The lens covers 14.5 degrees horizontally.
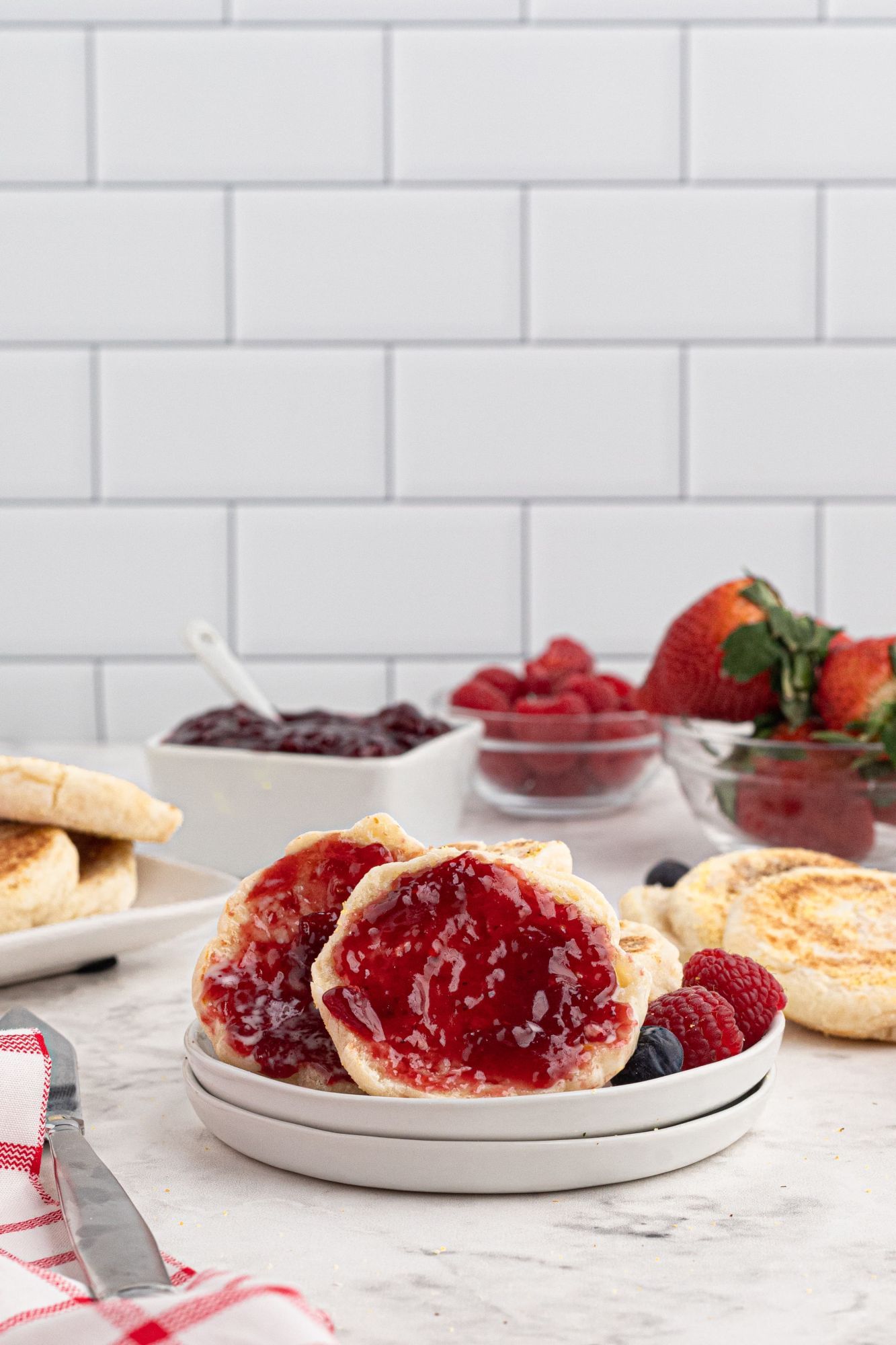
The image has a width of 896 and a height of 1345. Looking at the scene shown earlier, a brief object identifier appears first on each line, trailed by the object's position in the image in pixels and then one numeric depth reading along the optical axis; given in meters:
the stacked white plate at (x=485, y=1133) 0.87
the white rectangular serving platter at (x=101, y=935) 1.05
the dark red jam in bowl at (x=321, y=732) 1.18
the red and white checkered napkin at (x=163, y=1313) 0.64
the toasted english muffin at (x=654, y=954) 1.00
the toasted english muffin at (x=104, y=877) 1.07
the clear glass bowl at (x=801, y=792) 1.16
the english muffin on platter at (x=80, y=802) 1.07
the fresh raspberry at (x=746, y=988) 1.00
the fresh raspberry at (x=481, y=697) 1.27
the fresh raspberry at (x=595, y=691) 1.27
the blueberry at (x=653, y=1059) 0.92
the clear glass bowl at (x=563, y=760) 1.25
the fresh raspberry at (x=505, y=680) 1.29
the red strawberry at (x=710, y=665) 1.19
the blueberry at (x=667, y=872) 1.12
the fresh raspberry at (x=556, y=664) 1.28
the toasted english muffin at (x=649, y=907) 1.08
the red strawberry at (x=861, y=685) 1.16
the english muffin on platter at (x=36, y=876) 1.05
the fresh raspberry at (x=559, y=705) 1.25
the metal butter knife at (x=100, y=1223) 0.71
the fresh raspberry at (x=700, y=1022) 0.95
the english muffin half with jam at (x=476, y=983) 0.90
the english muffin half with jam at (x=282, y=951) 0.95
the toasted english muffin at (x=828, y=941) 1.03
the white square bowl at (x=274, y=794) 1.17
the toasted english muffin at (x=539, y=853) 0.99
